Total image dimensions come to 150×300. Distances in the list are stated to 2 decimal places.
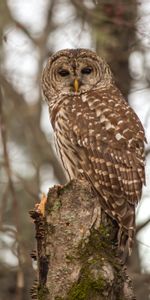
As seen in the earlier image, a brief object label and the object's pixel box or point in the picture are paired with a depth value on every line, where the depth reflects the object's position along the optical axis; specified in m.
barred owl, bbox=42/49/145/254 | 12.12
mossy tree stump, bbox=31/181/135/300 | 9.98
